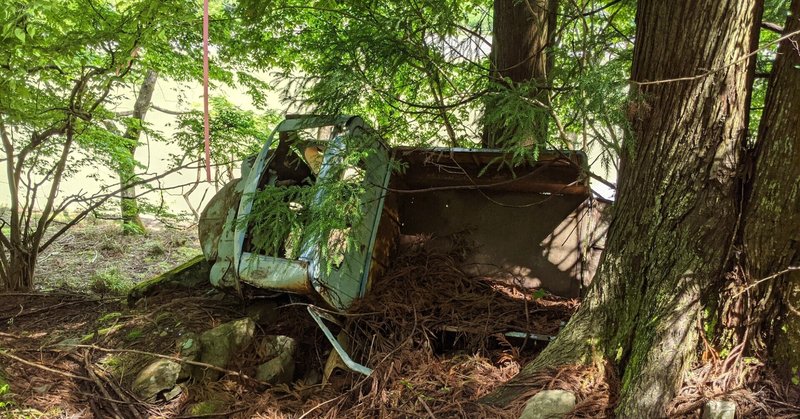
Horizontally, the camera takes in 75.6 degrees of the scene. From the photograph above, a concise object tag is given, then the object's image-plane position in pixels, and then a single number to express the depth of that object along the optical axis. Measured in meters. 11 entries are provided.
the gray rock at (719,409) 2.57
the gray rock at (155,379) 3.91
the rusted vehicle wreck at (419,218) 4.18
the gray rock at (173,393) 3.95
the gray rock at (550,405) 2.85
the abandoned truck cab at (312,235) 3.97
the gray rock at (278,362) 4.13
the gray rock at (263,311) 4.70
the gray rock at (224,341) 4.21
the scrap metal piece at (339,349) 3.80
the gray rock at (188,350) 4.10
